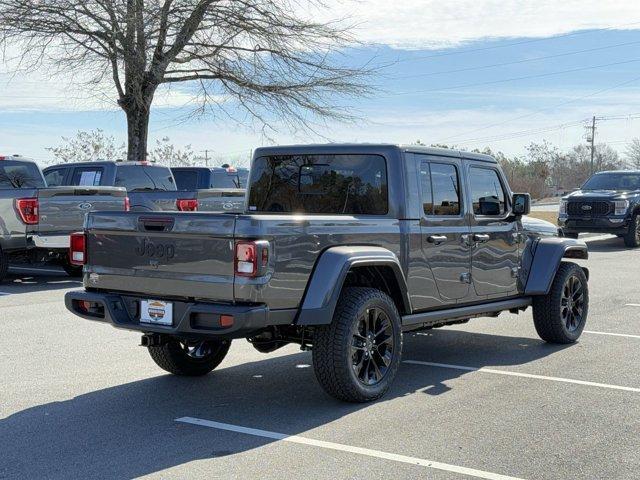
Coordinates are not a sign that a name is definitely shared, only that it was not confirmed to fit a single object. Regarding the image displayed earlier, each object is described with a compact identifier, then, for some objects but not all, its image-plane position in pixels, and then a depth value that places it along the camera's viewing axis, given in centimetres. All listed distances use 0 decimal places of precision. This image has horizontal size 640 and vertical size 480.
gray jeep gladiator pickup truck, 554
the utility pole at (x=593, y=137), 9032
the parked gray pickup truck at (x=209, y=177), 1861
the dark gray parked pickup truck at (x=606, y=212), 2077
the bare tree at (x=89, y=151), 3666
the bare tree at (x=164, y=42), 2181
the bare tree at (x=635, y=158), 9574
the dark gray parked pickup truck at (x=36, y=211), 1323
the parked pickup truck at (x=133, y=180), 1575
